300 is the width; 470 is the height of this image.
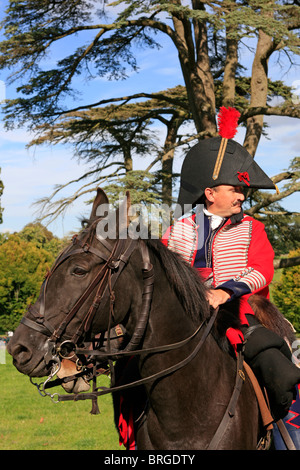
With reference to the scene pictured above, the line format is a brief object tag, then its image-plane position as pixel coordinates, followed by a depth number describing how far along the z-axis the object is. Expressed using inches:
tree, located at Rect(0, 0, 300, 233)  548.7
